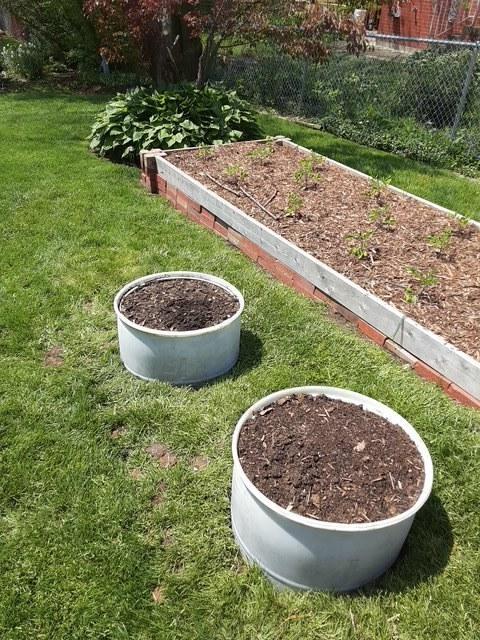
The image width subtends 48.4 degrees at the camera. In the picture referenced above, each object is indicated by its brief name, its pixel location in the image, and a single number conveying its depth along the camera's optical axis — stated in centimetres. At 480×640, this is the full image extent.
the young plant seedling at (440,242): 400
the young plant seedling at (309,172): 523
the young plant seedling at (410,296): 338
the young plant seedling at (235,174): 526
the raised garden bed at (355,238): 318
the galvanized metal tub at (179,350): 288
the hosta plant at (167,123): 637
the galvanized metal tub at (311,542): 184
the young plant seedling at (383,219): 436
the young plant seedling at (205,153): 583
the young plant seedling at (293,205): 454
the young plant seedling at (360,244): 388
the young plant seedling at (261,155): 580
